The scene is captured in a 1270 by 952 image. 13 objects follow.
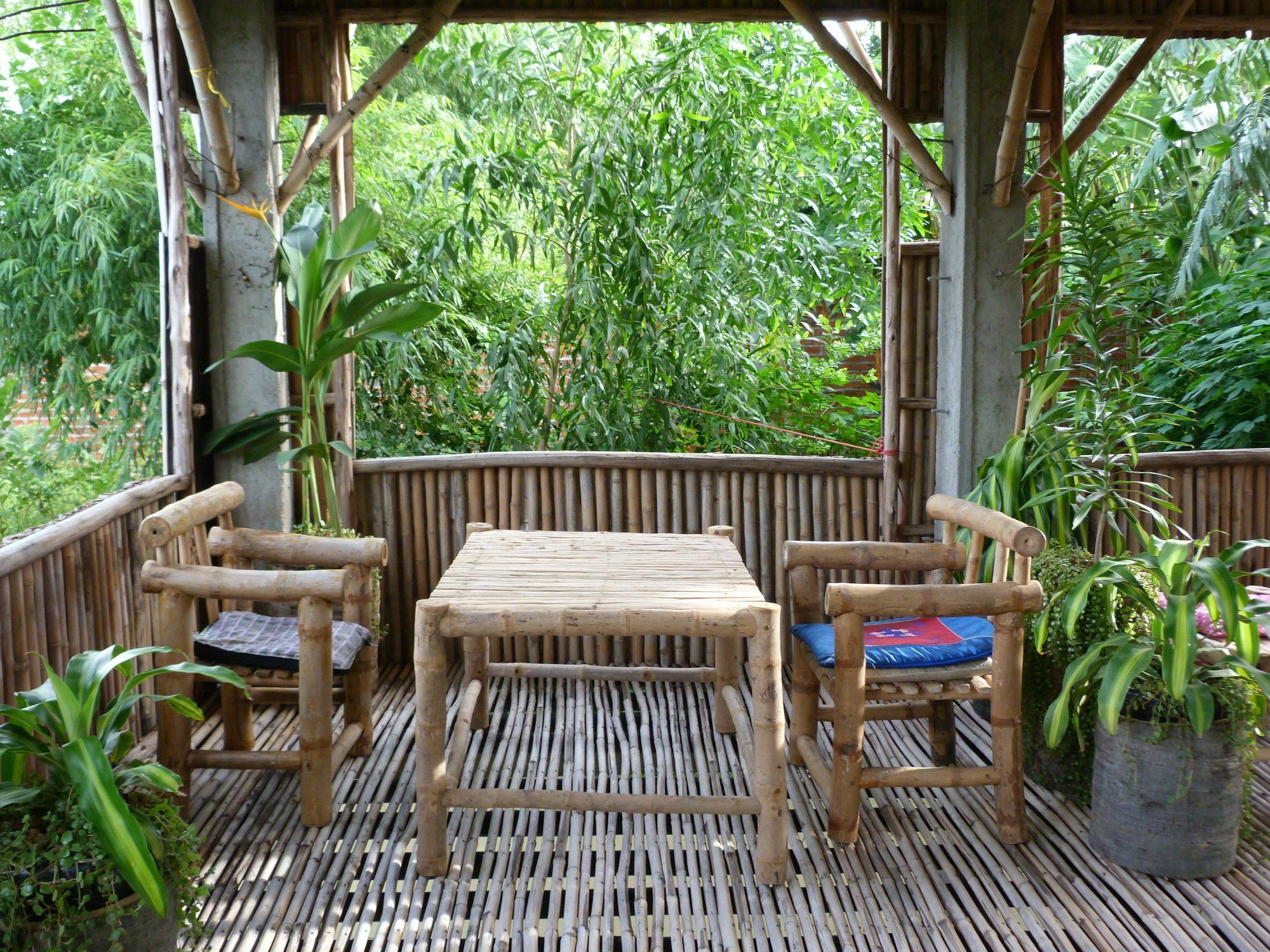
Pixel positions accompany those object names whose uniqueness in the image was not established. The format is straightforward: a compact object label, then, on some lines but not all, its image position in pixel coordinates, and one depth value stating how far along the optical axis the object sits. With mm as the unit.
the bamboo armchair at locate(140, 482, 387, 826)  2629
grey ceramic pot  2447
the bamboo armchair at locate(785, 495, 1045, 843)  2596
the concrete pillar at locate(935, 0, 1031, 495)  3613
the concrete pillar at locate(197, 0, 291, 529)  3734
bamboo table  2412
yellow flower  3691
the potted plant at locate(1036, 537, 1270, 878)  2434
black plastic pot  1890
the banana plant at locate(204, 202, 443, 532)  3553
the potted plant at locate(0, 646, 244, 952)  1854
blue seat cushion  2729
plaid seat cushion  2785
